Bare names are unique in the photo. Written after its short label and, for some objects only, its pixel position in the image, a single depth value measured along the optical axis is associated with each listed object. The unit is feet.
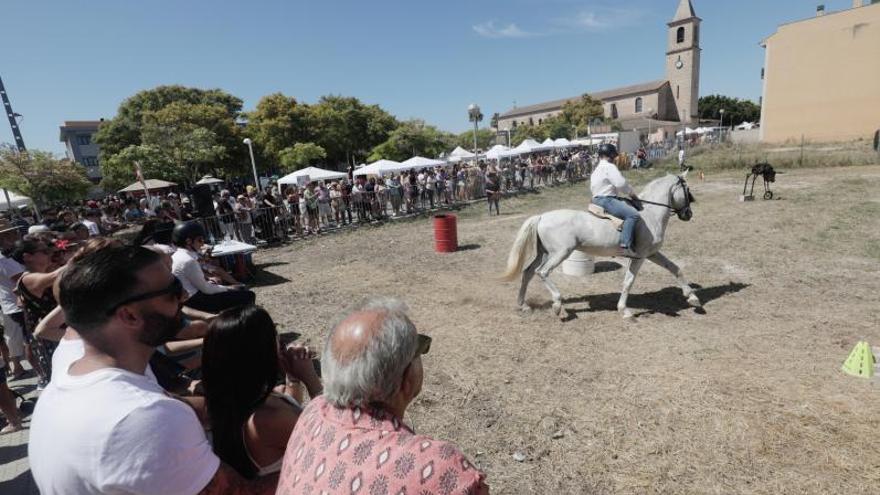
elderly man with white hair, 3.92
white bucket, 27.55
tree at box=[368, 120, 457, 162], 149.28
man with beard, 4.21
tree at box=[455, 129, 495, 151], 241.20
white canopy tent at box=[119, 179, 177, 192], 77.63
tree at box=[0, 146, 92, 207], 75.56
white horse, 20.89
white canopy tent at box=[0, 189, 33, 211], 63.03
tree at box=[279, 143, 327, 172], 121.29
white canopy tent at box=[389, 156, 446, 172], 65.90
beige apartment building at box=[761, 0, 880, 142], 125.39
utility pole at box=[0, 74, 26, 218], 64.95
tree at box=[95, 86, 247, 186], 98.22
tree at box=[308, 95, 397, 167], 147.84
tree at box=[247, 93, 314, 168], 135.23
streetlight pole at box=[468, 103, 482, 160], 66.03
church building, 239.09
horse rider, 20.44
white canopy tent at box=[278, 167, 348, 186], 65.82
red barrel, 35.50
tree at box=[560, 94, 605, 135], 230.89
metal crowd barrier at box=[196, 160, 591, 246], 44.70
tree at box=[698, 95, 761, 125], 294.25
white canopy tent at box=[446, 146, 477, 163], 104.82
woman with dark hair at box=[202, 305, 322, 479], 5.98
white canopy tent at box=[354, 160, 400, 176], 65.36
